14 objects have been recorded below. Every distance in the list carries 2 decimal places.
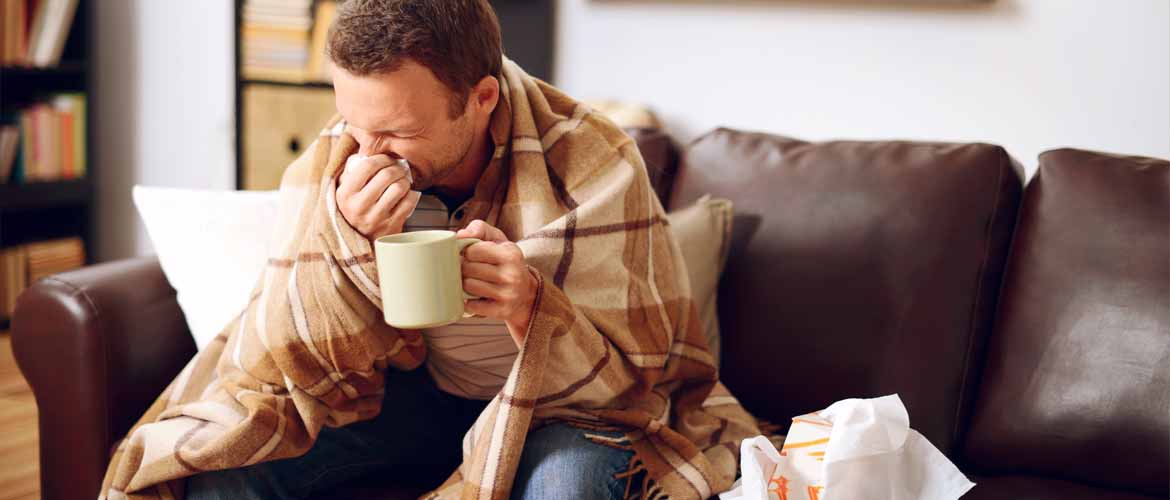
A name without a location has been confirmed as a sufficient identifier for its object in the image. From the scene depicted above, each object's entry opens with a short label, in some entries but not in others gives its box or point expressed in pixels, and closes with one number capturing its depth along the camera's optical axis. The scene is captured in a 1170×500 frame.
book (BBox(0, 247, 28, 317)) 3.29
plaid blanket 1.38
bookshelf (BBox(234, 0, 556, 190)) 3.15
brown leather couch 1.49
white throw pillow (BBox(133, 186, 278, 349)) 1.64
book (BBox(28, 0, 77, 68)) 3.31
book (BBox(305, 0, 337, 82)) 3.13
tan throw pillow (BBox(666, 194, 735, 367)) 1.71
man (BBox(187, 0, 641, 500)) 1.30
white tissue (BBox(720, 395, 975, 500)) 1.26
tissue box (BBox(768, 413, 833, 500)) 1.29
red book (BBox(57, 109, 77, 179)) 3.41
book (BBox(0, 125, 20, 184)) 3.25
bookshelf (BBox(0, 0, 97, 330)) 3.35
